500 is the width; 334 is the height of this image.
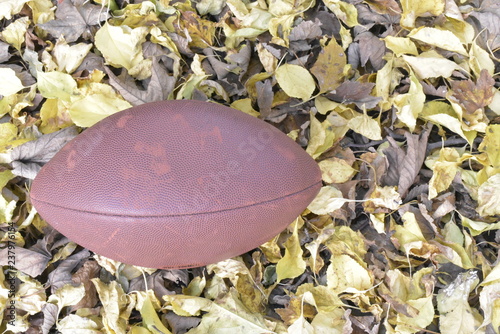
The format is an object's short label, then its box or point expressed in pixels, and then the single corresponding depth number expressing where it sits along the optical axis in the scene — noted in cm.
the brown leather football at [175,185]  99
